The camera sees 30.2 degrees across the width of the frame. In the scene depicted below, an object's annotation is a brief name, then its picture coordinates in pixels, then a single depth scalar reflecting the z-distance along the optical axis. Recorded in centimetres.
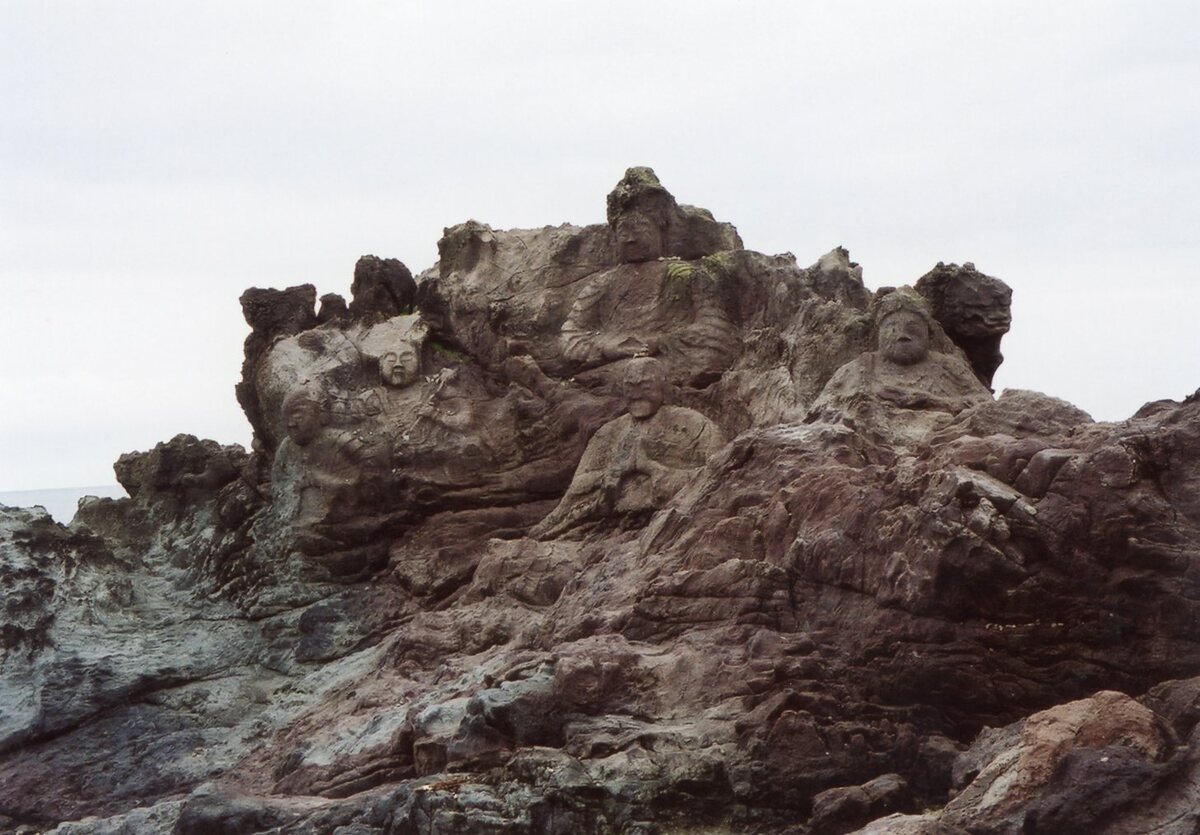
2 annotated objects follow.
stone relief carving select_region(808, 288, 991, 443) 2394
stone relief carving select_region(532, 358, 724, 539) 2559
